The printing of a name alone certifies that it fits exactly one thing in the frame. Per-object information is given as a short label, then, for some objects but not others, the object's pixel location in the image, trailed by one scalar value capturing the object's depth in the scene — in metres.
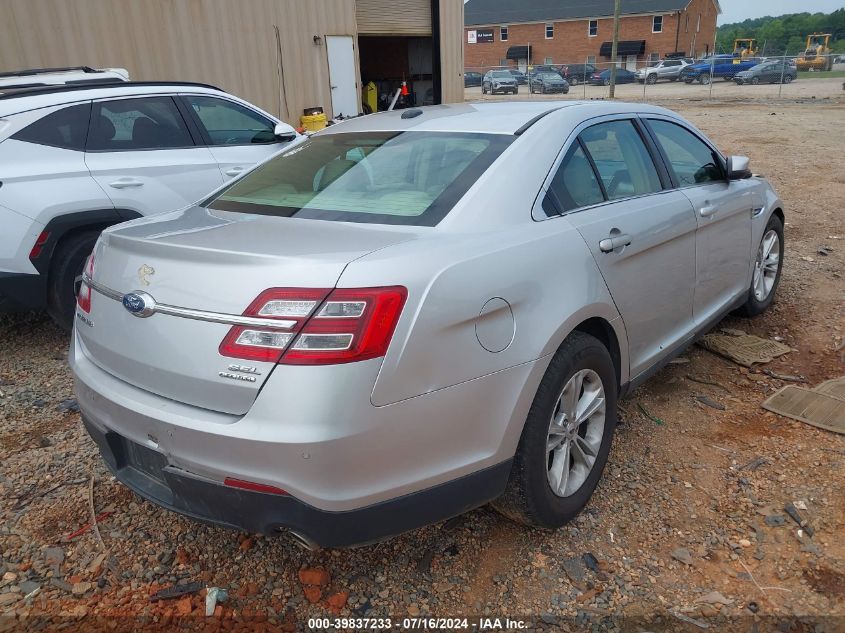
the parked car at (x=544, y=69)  44.50
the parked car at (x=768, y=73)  37.09
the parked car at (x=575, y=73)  45.41
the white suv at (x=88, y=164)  4.31
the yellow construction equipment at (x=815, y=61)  43.12
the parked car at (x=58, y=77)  5.34
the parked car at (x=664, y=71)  44.09
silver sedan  1.90
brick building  55.50
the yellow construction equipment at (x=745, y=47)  52.34
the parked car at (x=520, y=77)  42.88
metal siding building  9.64
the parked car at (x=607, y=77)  43.00
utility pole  32.12
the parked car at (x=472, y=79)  45.16
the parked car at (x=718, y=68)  40.75
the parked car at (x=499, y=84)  39.31
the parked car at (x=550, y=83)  38.74
